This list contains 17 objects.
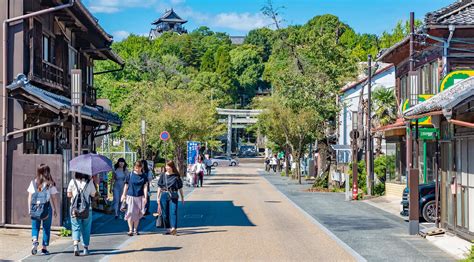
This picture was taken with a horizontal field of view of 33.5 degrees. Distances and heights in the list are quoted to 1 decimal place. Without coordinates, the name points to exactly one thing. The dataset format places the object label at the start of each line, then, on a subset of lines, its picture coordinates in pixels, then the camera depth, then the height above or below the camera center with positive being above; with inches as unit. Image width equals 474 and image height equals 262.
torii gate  4138.3 +168.5
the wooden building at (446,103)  640.4 +36.7
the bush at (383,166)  1435.7 -32.7
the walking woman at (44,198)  580.4 -37.2
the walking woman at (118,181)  906.7 -36.4
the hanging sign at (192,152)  1967.3 -7.1
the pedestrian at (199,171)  1747.9 -48.7
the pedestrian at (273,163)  3019.2 -53.5
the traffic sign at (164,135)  1715.1 +31.0
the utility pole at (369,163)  1378.1 -26.0
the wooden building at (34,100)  727.7 +47.2
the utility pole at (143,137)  1448.1 +23.6
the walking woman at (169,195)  726.5 -43.1
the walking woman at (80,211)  575.2 -45.2
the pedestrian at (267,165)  3073.3 -62.2
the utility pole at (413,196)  743.7 -45.3
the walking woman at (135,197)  719.1 -43.6
